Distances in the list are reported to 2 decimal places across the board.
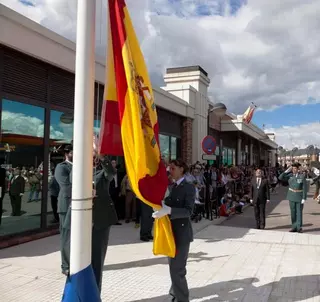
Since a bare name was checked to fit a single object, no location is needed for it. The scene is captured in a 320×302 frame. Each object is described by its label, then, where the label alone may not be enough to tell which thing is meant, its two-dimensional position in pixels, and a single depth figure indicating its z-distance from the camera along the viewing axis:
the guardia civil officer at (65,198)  5.17
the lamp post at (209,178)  11.38
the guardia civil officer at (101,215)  4.12
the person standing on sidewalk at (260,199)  10.08
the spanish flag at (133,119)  3.51
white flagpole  3.28
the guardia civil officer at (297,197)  9.69
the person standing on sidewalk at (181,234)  4.03
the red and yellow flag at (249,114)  25.28
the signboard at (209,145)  11.18
